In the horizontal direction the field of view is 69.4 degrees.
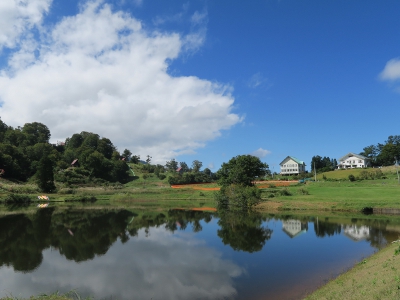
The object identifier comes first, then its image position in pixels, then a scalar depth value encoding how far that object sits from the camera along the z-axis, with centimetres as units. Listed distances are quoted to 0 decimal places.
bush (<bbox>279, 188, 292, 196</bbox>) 5464
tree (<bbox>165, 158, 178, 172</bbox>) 13292
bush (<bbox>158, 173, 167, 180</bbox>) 10264
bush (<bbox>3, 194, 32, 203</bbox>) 5578
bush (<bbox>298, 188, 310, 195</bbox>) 5418
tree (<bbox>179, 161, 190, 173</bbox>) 13712
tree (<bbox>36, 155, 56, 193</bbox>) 6674
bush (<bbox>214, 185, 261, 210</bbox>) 4866
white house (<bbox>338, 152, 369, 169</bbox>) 12425
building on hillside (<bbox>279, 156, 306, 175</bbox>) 12332
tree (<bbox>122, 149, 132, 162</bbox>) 13629
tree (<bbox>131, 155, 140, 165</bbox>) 13262
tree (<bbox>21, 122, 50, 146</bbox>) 11322
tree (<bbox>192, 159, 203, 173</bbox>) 13075
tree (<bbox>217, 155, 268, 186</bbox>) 5475
